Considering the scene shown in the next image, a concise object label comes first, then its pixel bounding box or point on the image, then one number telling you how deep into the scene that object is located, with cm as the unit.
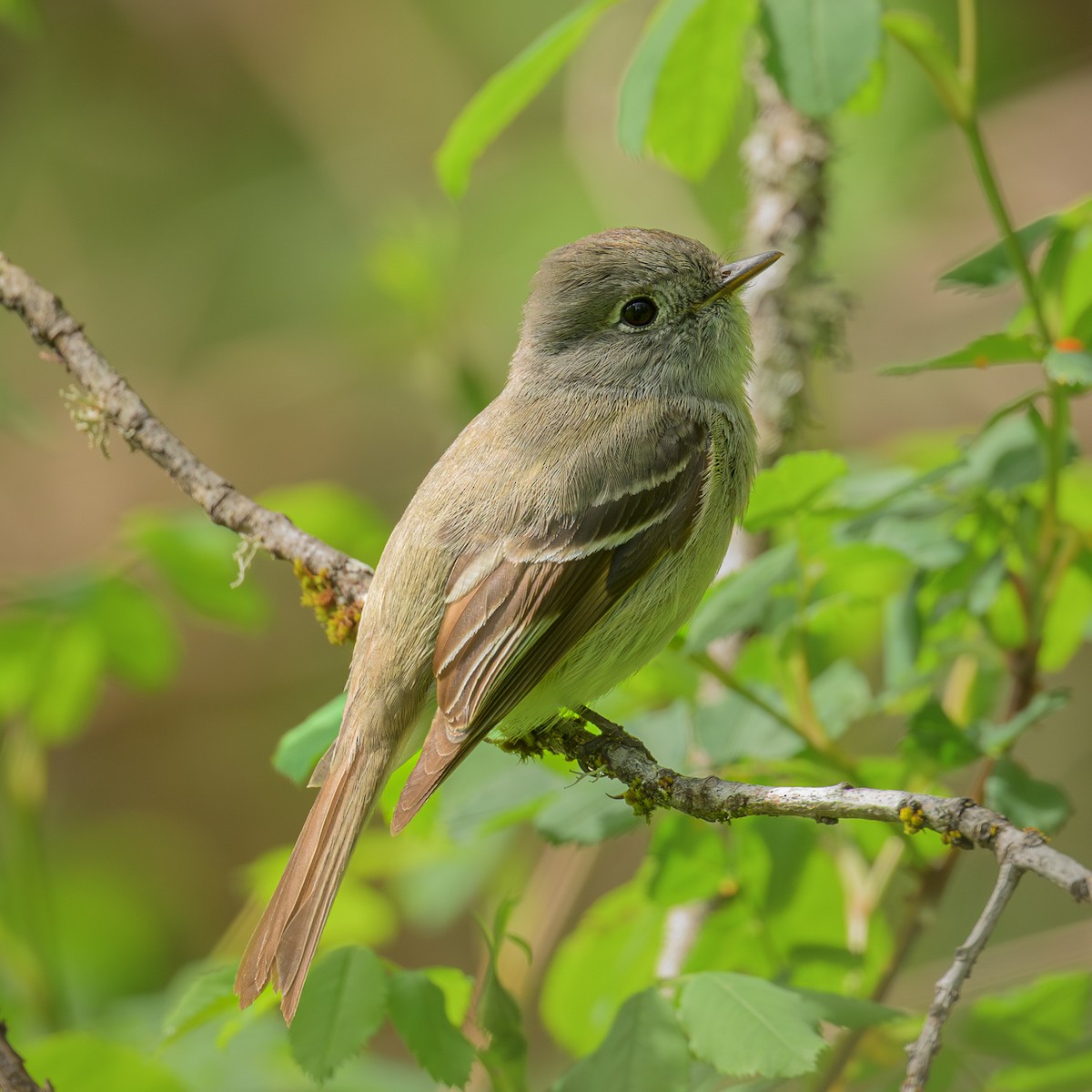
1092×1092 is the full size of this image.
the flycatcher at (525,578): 518
